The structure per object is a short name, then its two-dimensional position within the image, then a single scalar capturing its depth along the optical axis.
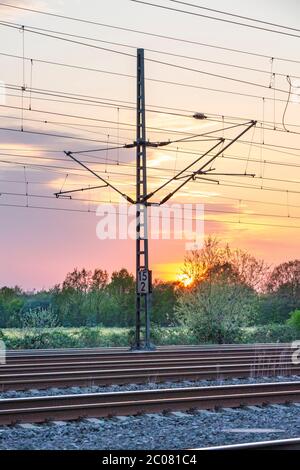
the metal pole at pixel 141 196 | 33.59
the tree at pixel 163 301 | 64.78
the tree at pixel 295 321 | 51.01
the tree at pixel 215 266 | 45.69
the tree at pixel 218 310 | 44.16
